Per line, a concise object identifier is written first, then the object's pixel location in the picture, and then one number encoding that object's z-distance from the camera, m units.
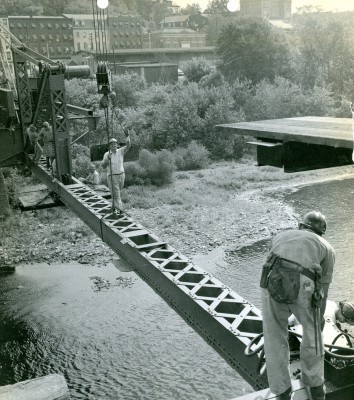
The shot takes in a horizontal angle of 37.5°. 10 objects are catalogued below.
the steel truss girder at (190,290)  6.25
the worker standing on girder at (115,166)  11.30
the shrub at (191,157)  36.84
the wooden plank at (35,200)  14.73
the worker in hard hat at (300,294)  4.39
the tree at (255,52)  48.44
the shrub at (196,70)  49.09
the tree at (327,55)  48.47
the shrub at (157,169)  32.50
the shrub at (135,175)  31.75
